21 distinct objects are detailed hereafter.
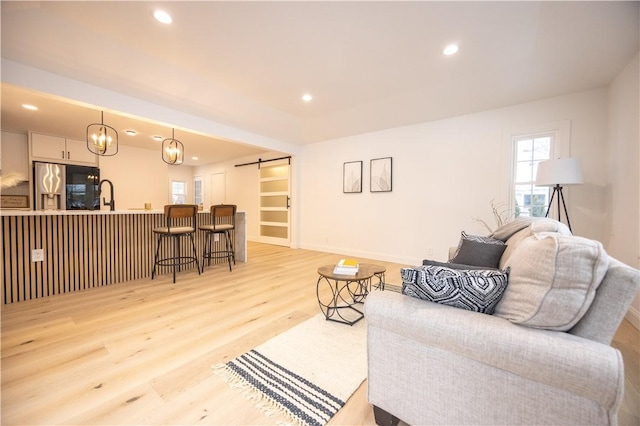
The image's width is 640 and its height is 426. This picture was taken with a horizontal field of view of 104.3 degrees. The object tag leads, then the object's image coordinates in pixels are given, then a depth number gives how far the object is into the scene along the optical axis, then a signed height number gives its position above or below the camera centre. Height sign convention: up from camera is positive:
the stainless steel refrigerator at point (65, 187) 4.91 +0.32
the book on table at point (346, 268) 2.16 -0.56
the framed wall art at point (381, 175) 4.66 +0.59
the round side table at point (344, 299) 2.12 -1.02
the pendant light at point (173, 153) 4.24 +0.87
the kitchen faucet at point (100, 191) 5.39 +0.22
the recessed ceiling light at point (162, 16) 2.12 +1.63
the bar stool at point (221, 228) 3.90 -0.39
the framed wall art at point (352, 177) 5.05 +0.59
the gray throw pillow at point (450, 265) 1.68 -0.41
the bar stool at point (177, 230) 3.33 -0.37
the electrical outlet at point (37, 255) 2.69 -0.58
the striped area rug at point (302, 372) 1.28 -1.03
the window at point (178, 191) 8.77 +0.43
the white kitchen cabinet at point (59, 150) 4.91 +1.08
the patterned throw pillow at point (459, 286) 1.03 -0.34
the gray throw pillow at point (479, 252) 1.91 -0.36
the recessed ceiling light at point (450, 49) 2.51 +1.62
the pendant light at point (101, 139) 3.34 +0.85
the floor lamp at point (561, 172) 2.56 +0.37
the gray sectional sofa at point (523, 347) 0.76 -0.48
